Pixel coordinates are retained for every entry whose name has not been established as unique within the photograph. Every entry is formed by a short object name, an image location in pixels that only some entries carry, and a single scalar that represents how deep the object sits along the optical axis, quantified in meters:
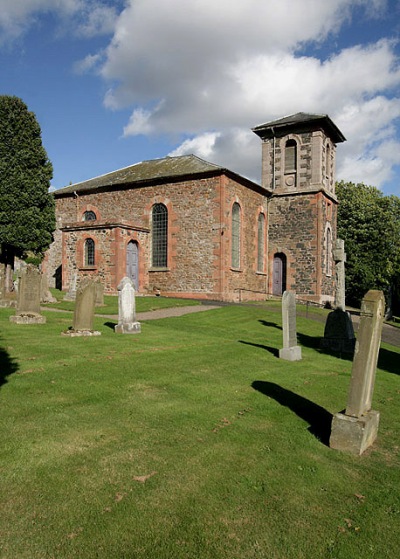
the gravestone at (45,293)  20.34
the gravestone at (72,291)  22.34
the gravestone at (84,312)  11.54
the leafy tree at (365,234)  43.91
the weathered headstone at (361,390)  5.20
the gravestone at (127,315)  12.66
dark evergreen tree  25.84
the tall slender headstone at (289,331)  10.91
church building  25.62
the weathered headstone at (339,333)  13.52
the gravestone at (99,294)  19.53
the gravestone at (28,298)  13.14
